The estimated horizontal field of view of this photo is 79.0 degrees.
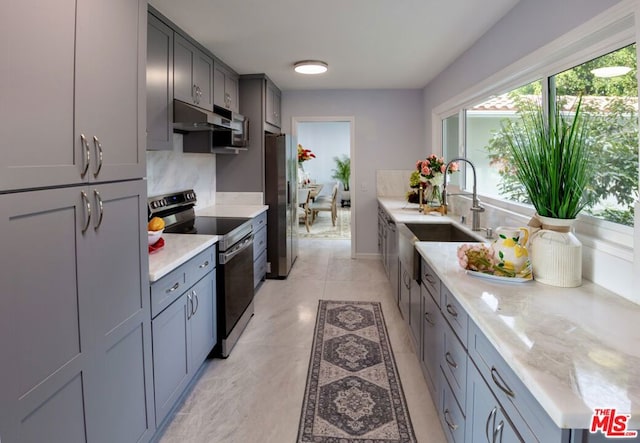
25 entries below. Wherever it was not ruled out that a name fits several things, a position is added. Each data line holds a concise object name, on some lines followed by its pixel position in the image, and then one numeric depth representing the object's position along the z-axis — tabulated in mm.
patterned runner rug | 1968
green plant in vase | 1574
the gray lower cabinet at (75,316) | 1031
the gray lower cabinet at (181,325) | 1862
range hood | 2818
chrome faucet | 2771
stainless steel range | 2693
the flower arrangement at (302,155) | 7135
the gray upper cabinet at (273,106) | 4684
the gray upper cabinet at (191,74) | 2922
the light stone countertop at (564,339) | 824
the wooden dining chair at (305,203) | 7798
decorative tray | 1628
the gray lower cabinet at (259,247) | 4055
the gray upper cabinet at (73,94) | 1026
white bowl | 2100
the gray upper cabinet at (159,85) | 2514
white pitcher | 1654
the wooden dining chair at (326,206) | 8442
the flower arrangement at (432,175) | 3930
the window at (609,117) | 1653
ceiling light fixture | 3951
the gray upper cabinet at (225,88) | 3758
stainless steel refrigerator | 4559
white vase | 1562
